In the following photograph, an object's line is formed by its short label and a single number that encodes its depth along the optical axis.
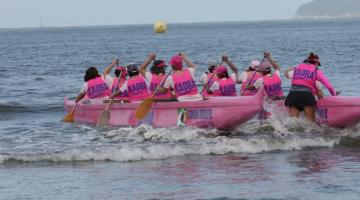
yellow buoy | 117.29
